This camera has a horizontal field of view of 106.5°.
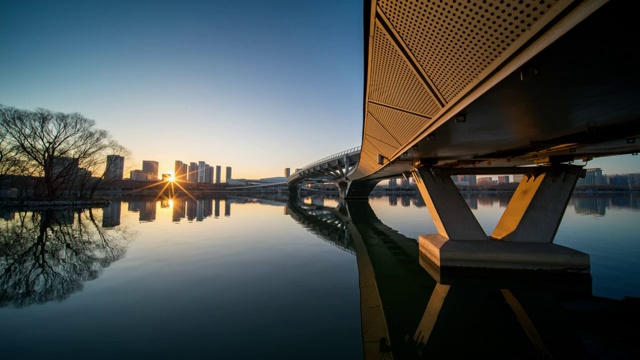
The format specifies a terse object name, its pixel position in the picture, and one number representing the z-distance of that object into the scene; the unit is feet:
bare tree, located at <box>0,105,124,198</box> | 101.50
